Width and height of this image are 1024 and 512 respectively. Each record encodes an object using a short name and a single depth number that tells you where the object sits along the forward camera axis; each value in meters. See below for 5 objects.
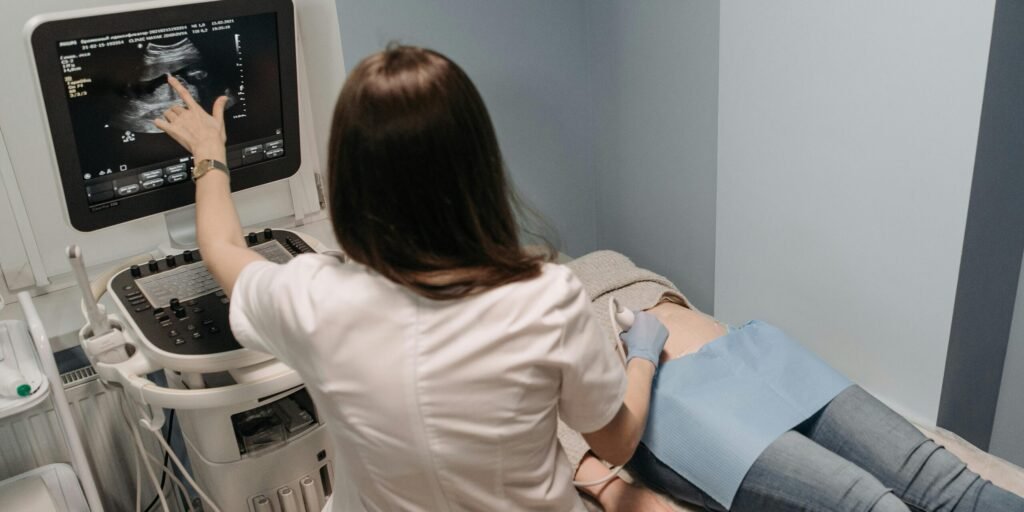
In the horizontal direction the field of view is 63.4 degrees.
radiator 1.66
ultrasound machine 1.25
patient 1.30
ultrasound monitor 1.24
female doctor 0.90
